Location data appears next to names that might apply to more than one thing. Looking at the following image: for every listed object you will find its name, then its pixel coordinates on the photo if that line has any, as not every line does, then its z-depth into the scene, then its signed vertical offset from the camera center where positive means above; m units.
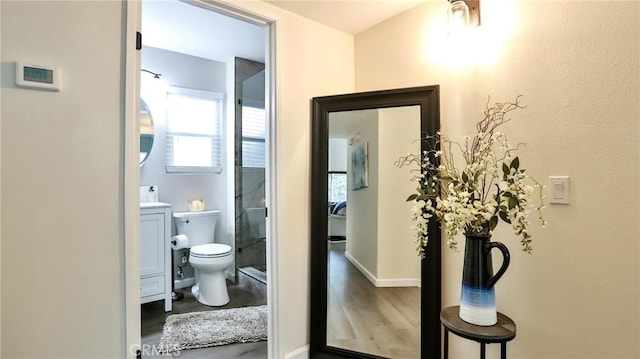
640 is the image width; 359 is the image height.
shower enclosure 3.55 +0.06
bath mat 2.28 -1.14
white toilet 2.90 -0.69
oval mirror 3.15 +0.47
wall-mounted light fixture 1.73 +0.90
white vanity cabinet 2.63 -0.61
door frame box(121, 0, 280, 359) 1.47 -0.02
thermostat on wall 1.25 +0.41
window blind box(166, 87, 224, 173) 3.39 +0.54
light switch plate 1.37 -0.04
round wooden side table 1.24 -0.60
